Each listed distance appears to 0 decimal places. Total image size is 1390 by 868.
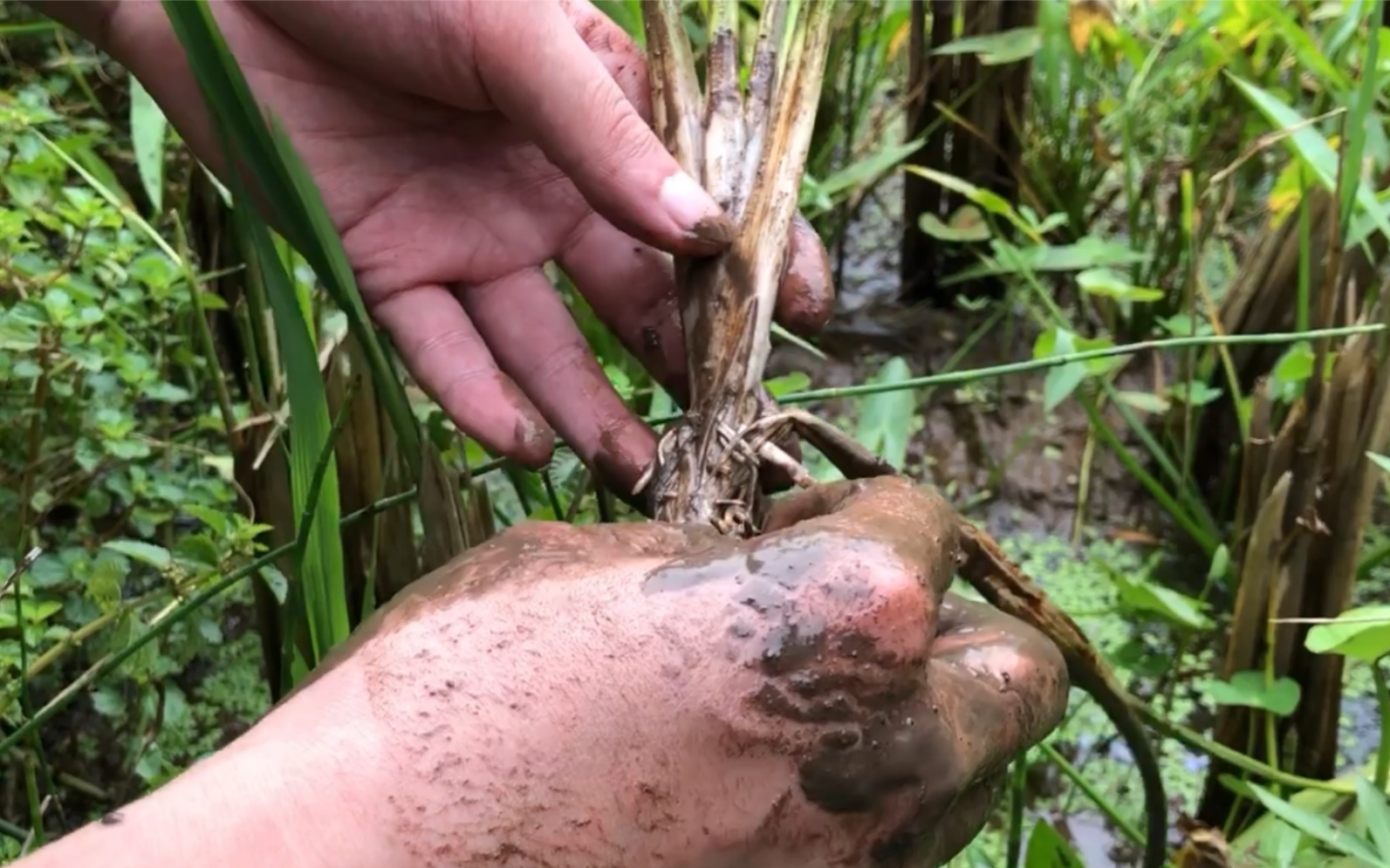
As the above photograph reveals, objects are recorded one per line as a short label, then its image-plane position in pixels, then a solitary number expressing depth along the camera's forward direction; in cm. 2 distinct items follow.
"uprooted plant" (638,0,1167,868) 30
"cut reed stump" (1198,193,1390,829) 37
